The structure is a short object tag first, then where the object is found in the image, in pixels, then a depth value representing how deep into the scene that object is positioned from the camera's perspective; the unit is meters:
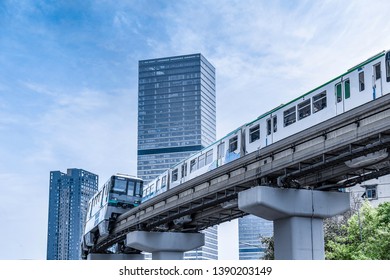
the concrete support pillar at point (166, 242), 49.59
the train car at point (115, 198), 55.66
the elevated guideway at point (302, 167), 25.44
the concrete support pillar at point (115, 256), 64.00
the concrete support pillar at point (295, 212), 31.44
